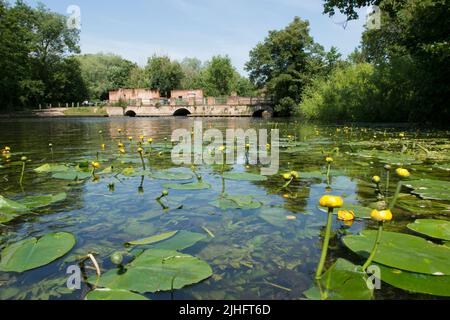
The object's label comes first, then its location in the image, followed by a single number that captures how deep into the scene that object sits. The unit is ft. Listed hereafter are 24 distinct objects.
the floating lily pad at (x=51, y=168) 13.88
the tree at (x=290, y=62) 116.67
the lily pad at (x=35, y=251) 5.32
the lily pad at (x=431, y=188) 9.10
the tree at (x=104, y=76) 198.18
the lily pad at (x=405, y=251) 4.96
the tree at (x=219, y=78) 188.96
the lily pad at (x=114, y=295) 4.22
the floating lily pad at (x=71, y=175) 12.32
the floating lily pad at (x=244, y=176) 11.99
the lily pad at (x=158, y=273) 4.64
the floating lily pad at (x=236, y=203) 8.62
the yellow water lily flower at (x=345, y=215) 7.27
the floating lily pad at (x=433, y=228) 6.29
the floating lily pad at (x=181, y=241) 6.06
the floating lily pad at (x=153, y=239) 6.09
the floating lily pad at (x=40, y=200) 8.65
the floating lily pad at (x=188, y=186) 10.52
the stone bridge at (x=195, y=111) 138.72
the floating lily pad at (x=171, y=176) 12.10
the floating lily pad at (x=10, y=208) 7.93
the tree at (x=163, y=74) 186.91
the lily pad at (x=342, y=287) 4.25
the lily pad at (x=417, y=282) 4.42
